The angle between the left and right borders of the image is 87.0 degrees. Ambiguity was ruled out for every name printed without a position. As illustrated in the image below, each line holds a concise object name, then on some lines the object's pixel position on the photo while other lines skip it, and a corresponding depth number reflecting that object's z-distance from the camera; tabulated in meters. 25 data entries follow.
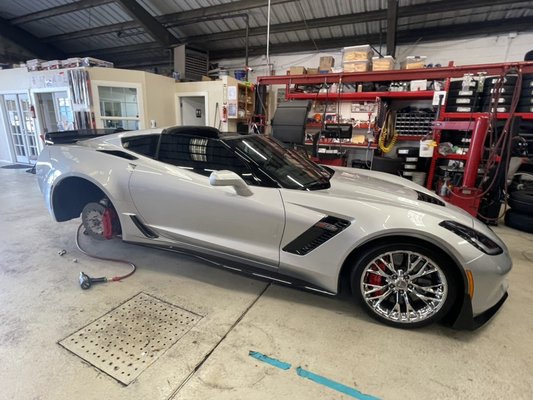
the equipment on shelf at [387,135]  5.63
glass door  7.28
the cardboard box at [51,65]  6.40
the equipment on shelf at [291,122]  4.05
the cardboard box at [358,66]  5.57
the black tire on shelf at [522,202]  3.55
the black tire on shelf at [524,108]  4.54
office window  6.48
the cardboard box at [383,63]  5.43
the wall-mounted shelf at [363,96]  5.30
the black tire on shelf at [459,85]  4.72
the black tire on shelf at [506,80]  4.52
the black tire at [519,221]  3.53
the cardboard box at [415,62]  5.27
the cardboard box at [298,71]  6.21
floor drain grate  1.49
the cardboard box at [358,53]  5.53
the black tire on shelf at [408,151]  5.45
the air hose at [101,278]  2.14
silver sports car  1.63
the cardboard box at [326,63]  6.05
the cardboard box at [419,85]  5.23
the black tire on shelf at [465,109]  4.83
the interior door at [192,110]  7.69
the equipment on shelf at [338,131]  5.82
